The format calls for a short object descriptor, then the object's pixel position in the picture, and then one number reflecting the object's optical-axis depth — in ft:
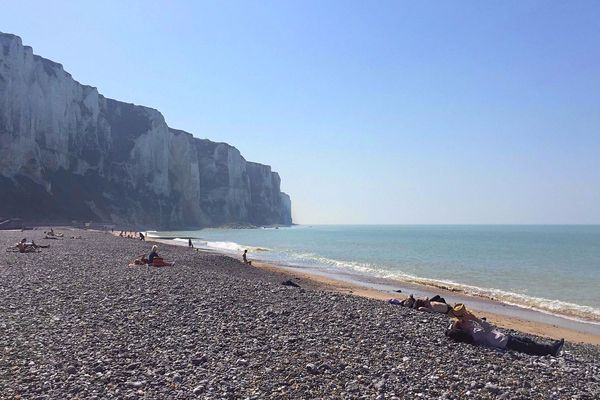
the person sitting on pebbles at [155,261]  70.08
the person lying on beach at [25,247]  82.38
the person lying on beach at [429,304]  42.75
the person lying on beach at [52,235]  129.59
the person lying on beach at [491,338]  31.55
